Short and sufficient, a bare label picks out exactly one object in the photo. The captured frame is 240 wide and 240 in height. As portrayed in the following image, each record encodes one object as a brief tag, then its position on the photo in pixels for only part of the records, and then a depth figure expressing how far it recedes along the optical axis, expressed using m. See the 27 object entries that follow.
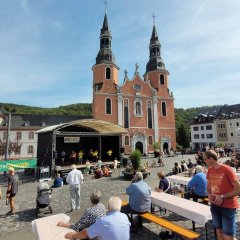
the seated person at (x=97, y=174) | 16.67
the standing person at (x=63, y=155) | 23.27
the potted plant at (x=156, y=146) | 37.22
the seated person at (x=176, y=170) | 14.91
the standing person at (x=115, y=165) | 20.58
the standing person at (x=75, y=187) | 8.44
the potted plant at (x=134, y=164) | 15.60
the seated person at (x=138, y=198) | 5.90
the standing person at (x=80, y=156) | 23.07
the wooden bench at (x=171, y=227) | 4.36
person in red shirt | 3.84
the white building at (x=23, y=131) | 43.10
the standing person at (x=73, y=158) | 21.61
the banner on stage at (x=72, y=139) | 24.16
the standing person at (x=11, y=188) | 8.29
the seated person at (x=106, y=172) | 17.25
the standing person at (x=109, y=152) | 24.03
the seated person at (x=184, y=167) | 15.88
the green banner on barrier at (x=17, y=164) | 16.27
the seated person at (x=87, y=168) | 18.94
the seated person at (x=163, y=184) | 7.28
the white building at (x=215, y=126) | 50.44
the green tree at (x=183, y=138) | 57.00
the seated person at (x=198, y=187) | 6.86
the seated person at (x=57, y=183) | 13.11
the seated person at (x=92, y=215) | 4.23
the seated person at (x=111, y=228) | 3.48
